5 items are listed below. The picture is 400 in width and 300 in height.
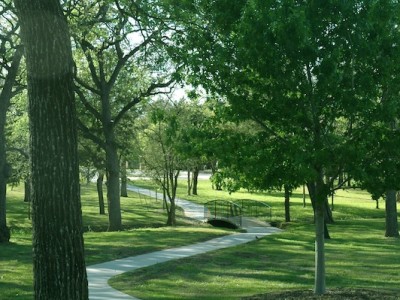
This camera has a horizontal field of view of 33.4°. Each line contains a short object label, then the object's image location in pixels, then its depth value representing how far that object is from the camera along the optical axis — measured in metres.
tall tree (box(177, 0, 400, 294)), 8.77
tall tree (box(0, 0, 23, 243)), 21.06
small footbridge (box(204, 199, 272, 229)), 34.78
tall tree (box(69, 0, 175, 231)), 23.54
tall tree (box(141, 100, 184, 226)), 36.59
